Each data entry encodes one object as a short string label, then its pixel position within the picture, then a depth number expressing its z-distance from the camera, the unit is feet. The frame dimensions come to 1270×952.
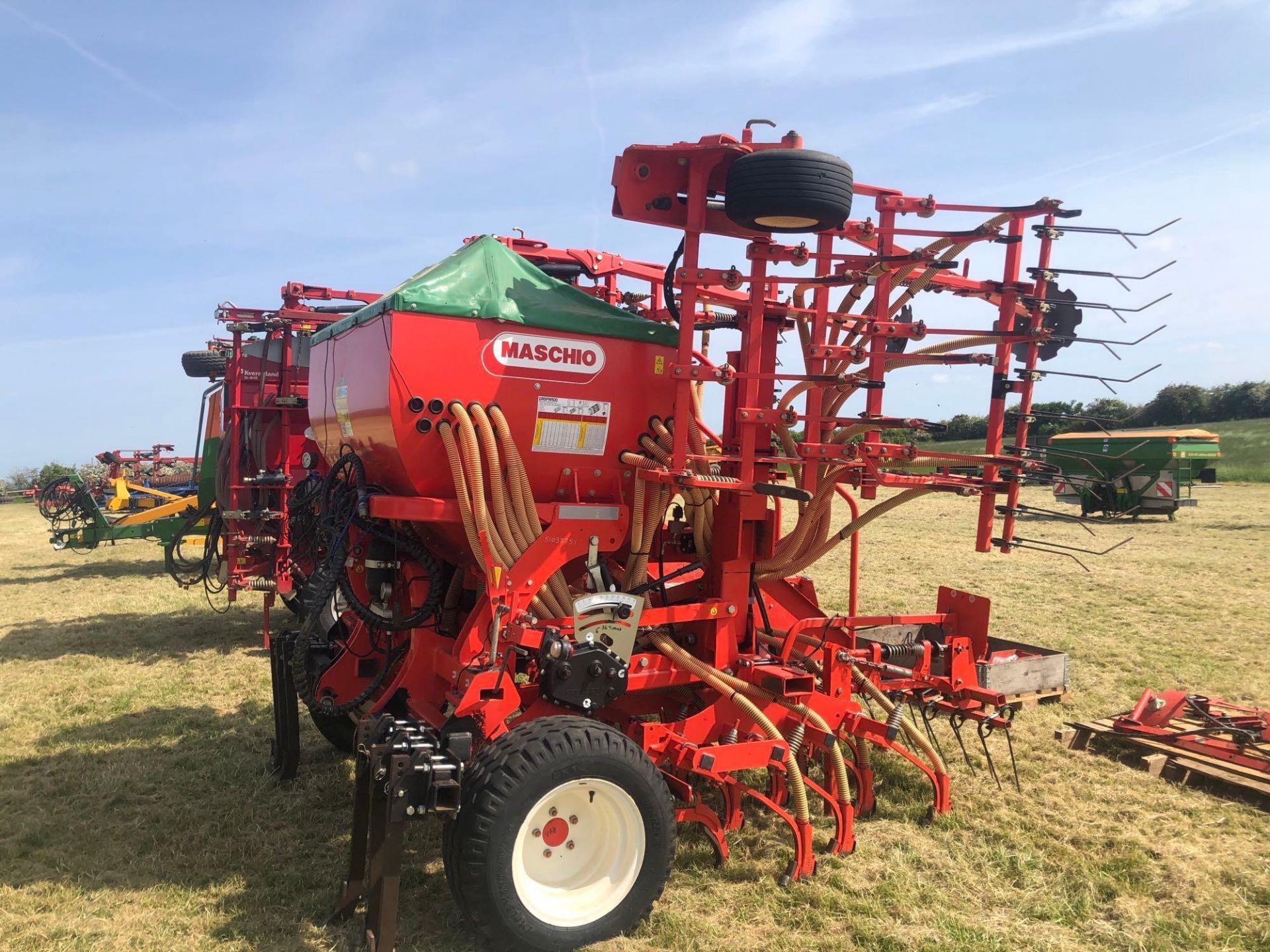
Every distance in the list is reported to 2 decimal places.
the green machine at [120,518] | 32.17
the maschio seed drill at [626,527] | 11.01
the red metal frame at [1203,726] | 16.43
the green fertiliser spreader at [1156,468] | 61.11
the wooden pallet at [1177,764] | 15.42
